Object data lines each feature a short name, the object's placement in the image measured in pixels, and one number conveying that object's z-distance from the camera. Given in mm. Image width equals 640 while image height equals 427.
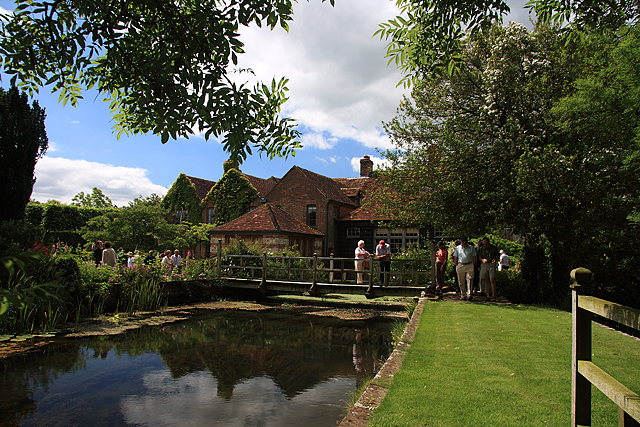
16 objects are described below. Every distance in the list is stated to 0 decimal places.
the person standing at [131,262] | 14515
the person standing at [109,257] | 14973
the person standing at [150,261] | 15177
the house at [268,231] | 24750
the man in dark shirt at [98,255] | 15961
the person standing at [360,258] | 16031
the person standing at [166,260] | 15869
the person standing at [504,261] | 18125
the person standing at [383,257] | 15914
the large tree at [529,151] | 12578
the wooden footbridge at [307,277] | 15250
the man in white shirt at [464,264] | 12906
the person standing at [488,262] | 12797
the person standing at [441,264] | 14019
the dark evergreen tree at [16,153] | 15344
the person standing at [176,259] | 20009
